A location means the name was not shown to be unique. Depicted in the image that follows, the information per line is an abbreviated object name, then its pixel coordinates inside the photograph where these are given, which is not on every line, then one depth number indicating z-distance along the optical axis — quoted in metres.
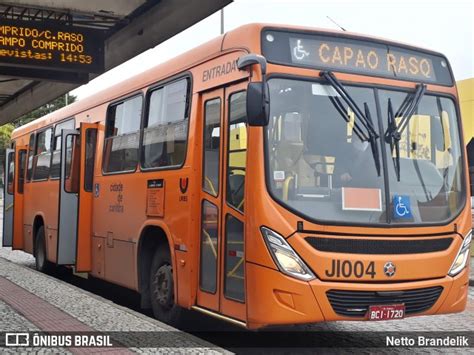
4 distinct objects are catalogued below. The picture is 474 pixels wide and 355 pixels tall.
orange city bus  5.51
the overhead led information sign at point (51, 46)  10.78
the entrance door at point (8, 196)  14.48
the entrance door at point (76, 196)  9.68
